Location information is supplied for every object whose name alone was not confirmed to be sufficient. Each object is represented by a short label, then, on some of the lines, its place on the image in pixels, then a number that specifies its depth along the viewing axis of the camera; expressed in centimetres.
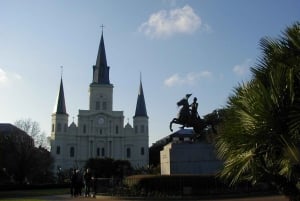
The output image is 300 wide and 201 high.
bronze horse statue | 2405
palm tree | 712
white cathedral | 11192
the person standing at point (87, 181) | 2312
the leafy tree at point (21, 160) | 5103
